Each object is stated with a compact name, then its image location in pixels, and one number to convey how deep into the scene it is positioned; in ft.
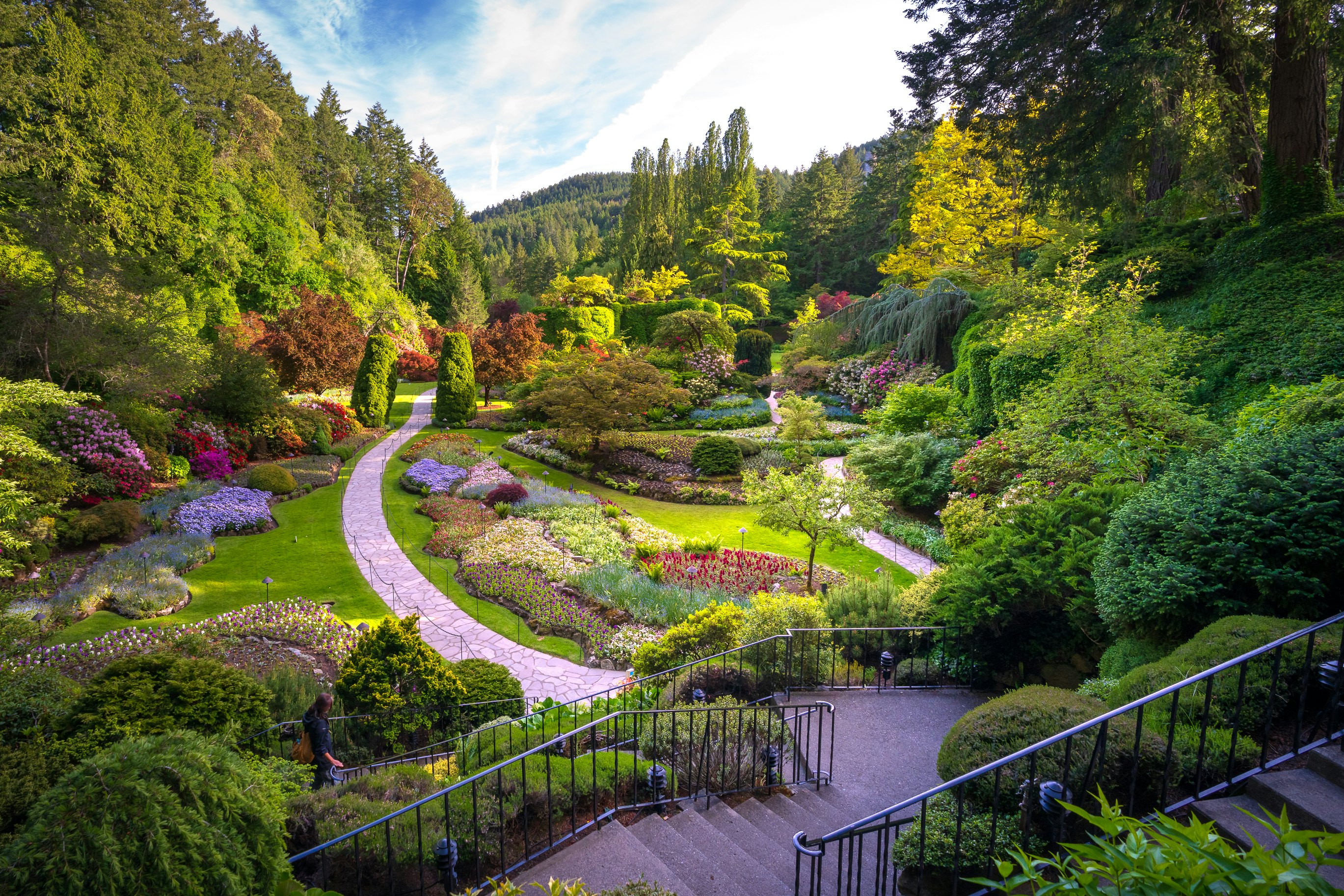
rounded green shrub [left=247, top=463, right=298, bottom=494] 49.60
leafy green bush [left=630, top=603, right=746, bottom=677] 24.86
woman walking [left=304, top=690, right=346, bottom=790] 17.01
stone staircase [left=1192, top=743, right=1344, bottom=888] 9.95
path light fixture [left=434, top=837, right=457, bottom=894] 12.01
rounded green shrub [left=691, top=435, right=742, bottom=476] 60.59
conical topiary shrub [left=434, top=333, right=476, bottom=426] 78.79
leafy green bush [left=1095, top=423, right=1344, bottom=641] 14.97
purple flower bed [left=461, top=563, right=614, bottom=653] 31.14
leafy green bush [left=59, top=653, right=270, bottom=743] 15.81
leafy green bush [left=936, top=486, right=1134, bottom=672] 21.57
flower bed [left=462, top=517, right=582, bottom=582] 37.76
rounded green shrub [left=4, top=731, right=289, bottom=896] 7.84
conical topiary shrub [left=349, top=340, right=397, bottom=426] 74.84
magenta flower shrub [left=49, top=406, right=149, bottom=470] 40.93
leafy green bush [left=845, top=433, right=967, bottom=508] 48.83
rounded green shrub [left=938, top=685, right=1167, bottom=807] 12.88
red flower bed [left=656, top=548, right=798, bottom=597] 36.60
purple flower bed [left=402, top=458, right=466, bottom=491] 54.03
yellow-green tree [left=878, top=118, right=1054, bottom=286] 80.43
